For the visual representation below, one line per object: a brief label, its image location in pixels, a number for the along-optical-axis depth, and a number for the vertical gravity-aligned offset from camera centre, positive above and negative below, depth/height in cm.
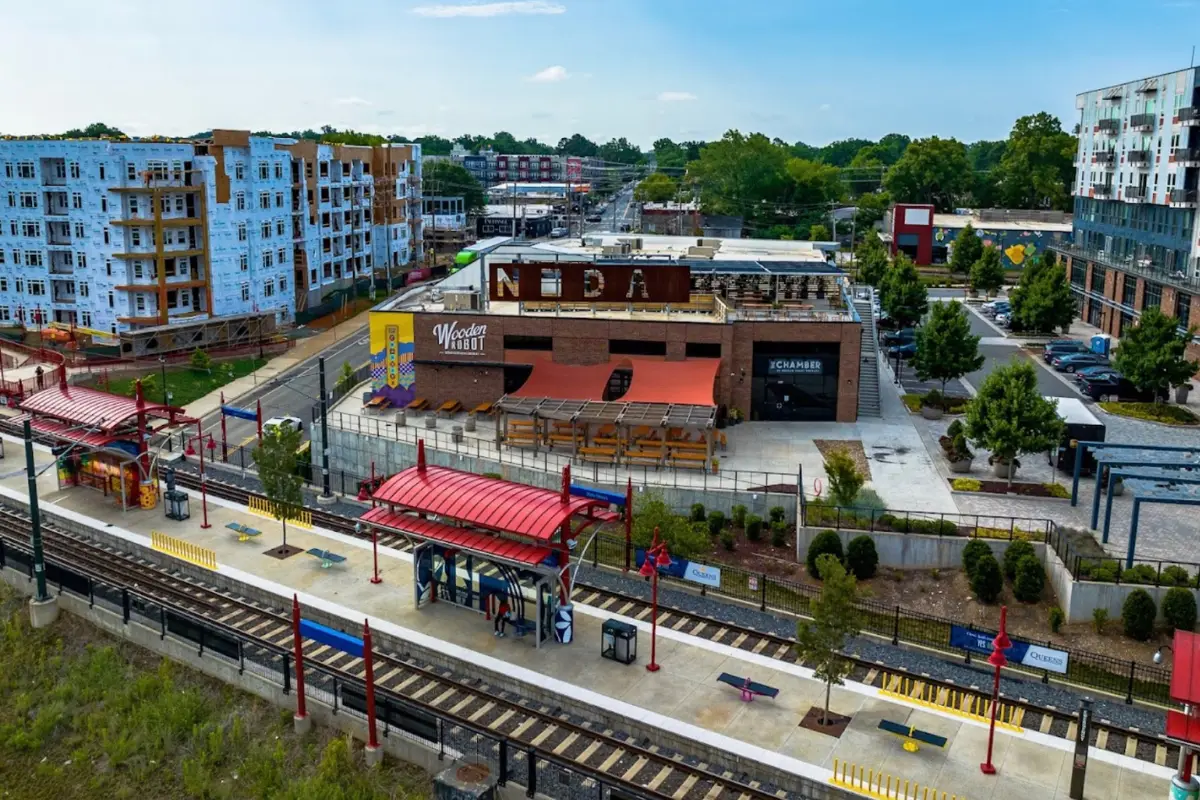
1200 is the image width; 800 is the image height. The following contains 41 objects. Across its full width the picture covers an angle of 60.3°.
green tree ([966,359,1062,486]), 3772 -725
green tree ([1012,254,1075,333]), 7088 -588
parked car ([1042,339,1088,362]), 6444 -813
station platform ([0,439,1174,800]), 2188 -1153
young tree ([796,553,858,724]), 2319 -916
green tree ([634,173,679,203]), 18300 +417
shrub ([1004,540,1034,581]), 3181 -1024
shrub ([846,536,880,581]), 3300 -1075
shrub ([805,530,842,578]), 3334 -1051
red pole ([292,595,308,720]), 2328 -1019
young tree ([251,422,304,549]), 3441 -866
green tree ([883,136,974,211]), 13812 +563
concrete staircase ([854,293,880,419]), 5078 -795
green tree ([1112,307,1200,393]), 4931 -654
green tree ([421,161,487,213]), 15188 +408
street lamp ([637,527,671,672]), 2589 -888
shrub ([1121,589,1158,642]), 2894 -1098
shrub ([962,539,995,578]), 3209 -1030
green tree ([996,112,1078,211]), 13888 +632
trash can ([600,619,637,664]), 2653 -1090
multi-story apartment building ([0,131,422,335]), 6925 -144
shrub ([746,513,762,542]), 3666 -1097
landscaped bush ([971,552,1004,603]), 3122 -1083
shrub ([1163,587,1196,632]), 2902 -1081
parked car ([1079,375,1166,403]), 5325 -879
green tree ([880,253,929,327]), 7162 -554
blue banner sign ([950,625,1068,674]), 2656 -1115
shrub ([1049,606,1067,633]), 2984 -1144
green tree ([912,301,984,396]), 5094 -630
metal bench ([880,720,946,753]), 2273 -1138
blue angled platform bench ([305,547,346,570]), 3311 -1104
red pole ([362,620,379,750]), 2206 -1045
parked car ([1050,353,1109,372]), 6019 -829
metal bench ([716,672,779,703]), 2497 -1133
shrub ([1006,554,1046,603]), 3111 -1077
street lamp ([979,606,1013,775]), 2159 -918
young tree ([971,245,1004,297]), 8906 -485
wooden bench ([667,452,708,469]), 4175 -985
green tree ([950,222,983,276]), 10125 -314
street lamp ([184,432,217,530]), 3675 -1061
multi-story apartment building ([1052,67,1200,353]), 6481 +109
